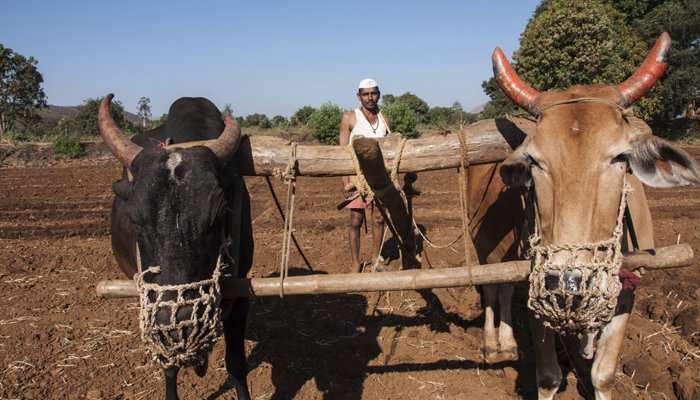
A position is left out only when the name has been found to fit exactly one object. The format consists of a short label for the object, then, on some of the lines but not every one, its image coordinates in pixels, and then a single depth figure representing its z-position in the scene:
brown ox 2.41
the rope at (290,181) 3.15
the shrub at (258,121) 48.58
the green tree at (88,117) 43.92
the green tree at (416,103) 55.91
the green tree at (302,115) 46.75
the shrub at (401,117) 25.45
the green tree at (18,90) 39.06
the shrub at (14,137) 28.11
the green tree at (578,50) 23.39
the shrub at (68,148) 25.89
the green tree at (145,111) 57.99
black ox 2.54
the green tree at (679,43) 26.52
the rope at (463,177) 3.22
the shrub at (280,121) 44.59
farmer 6.08
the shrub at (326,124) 28.08
